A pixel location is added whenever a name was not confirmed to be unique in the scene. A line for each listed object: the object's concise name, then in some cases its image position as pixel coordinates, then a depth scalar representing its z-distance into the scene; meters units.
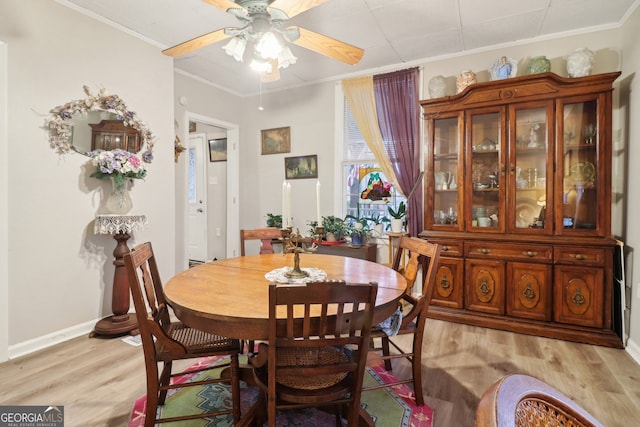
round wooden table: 1.23
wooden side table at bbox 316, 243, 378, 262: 3.67
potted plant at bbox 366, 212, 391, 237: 3.91
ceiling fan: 1.78
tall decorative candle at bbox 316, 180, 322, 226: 1.72
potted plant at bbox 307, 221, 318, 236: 4.06
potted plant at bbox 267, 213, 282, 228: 4.38
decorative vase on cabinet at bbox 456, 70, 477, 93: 3.21
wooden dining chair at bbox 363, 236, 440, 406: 1.81
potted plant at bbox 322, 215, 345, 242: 3.90
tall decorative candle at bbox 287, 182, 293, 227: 1.65
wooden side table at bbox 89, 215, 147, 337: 2.68
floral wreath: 2.52
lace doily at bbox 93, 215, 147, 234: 2.67
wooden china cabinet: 2.65
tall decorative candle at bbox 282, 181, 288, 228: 1.67
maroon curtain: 3.64
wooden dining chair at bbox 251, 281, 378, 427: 1.14
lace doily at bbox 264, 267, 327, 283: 1.64
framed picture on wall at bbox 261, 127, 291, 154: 4.55
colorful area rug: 1.71
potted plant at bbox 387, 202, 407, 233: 3.65
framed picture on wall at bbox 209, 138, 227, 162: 5.12
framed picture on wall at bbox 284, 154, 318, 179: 4.35
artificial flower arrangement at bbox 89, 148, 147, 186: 2.66
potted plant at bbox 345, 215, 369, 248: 3.73
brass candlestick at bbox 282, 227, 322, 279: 1.68
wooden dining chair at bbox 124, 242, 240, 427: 1.46
